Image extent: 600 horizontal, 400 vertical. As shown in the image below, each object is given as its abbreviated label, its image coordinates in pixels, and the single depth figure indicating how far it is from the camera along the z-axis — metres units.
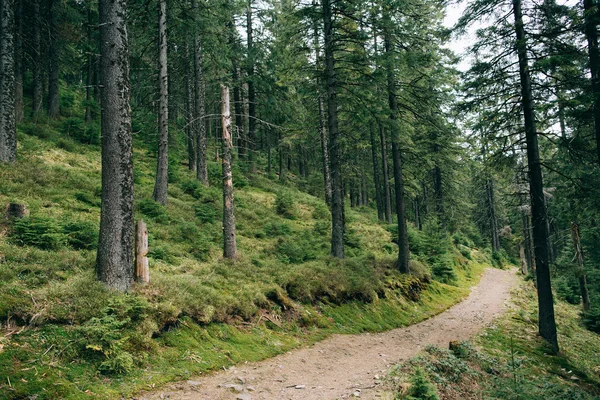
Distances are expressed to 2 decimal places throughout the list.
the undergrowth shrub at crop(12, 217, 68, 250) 7.41
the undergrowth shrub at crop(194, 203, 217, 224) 13.65
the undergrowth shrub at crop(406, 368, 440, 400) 5.23
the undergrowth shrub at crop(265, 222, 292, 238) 15.12
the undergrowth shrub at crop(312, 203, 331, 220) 20.83
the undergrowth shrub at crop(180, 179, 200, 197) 16.53
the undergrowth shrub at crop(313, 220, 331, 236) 17.26
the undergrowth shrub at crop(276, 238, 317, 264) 12.53
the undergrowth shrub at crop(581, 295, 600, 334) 16.80
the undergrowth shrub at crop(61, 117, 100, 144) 18.06
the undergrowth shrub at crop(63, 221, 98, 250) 8.09
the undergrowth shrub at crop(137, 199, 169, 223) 12.04
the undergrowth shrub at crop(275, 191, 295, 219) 19.20
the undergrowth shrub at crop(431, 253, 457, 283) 20.24
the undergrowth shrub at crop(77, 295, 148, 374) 5.02
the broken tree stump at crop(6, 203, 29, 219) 7.91
